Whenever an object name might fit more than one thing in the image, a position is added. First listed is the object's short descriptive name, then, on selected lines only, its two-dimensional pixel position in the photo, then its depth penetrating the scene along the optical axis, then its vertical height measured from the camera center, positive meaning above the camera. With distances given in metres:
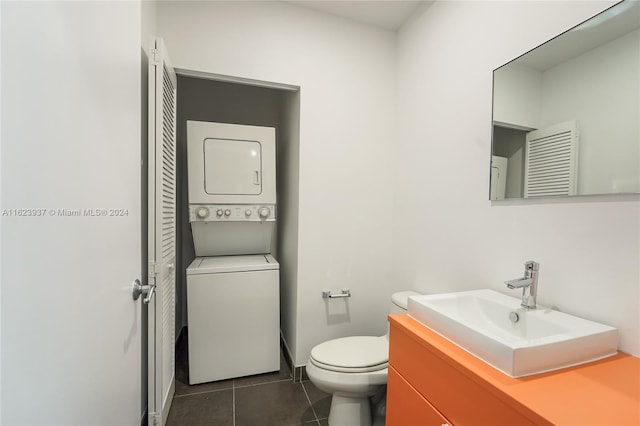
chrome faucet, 1.05 -0.29
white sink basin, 0.75 -0.41
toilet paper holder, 2.01 -0.67
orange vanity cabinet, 0.62 -0.47
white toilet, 1.42 -0.90
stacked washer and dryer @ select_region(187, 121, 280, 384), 1.91 -0.45
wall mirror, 0.89 +0.36
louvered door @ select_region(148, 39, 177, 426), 1.34 -0.13
